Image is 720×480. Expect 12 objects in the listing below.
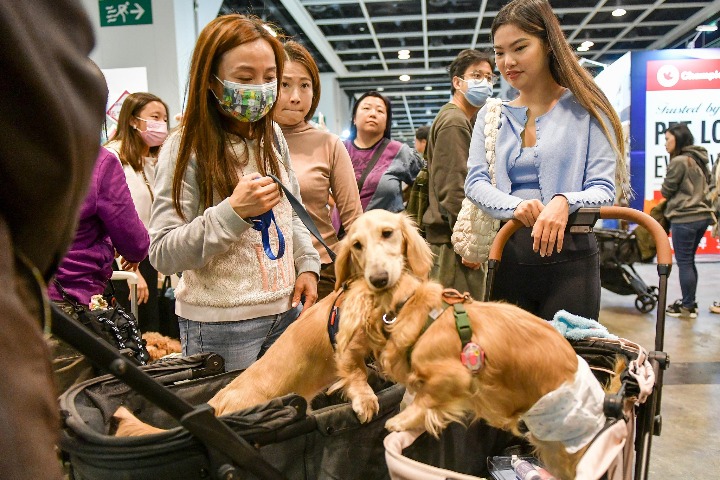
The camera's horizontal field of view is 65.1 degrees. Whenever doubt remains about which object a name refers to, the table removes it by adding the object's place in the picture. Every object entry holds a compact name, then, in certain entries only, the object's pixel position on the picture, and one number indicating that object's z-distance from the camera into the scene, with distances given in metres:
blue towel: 1.45
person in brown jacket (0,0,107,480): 0.38
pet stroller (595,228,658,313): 5.65
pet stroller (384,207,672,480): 0.96
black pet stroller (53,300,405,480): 0.85
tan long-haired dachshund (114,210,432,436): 1.25
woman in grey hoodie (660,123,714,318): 5.48
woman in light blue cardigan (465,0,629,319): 1.56
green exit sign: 4.86
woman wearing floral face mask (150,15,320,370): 1.39
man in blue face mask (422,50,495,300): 2.85
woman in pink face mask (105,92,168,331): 3.26
